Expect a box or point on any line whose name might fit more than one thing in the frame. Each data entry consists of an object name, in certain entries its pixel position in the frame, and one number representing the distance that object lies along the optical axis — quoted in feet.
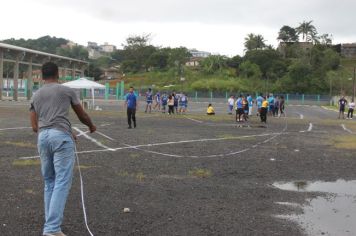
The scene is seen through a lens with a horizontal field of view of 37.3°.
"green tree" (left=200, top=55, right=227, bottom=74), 383.86
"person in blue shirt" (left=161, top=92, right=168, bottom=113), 129.90
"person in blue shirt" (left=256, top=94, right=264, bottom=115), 105.19
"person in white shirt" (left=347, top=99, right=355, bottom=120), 123.13
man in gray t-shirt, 18.63
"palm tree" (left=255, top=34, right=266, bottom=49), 437.17
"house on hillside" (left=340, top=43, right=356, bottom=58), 557.74
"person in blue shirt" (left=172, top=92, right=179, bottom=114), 122.83
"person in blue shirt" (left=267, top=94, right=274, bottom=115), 121.92
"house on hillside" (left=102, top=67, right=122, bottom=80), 454.56
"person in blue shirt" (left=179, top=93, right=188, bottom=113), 122.93
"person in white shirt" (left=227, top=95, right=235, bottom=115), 130.45
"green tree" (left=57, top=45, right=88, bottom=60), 493.19
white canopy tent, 126.93
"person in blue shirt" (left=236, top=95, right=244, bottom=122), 96.58
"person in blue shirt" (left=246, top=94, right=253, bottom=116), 111.49
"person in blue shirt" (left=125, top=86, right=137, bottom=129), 69.97
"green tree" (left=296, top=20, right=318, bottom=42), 451.12
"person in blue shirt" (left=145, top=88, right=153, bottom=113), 119.75
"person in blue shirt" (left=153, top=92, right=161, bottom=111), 141.18
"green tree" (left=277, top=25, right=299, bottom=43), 476.13
